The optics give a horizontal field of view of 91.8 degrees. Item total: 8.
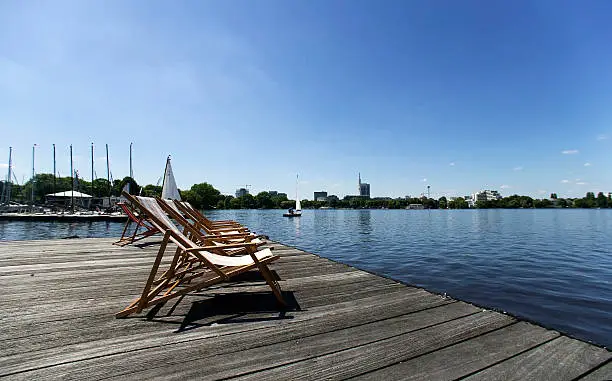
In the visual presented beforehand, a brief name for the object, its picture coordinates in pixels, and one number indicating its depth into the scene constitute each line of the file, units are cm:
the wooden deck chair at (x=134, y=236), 811
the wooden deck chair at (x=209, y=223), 570
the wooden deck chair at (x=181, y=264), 297
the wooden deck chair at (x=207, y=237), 396
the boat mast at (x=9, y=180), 4225
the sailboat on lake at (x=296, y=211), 5938
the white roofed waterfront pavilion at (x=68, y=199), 4356
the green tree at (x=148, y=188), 8782
